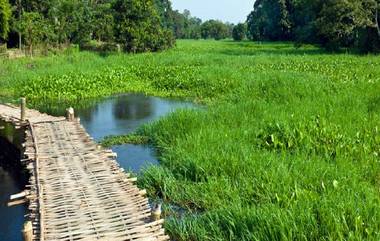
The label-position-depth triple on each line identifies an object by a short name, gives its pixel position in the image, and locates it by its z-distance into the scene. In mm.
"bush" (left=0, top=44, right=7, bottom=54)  25623
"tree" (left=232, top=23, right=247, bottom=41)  75562
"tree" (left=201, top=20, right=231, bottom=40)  94375
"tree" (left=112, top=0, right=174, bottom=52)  33312
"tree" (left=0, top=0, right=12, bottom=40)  27625
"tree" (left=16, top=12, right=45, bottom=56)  28109
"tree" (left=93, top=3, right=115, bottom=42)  34653
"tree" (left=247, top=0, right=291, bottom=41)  52781
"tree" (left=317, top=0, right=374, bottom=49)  30578
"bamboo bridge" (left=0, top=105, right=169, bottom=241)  5574
